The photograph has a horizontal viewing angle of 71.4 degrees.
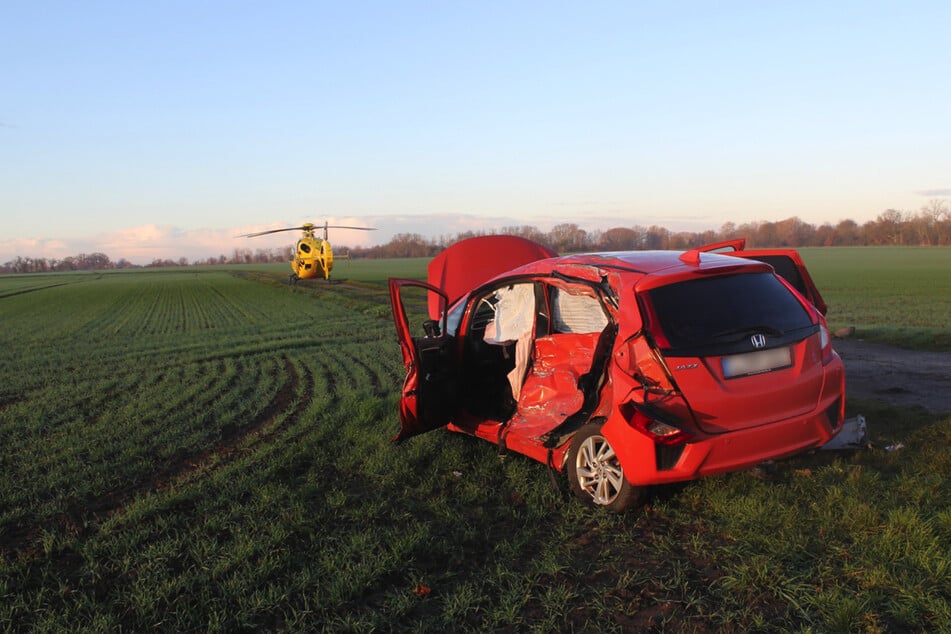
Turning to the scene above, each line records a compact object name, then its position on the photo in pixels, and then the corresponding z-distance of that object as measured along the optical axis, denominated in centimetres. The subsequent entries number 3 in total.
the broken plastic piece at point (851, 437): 502
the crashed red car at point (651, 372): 391
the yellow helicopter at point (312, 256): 3850
